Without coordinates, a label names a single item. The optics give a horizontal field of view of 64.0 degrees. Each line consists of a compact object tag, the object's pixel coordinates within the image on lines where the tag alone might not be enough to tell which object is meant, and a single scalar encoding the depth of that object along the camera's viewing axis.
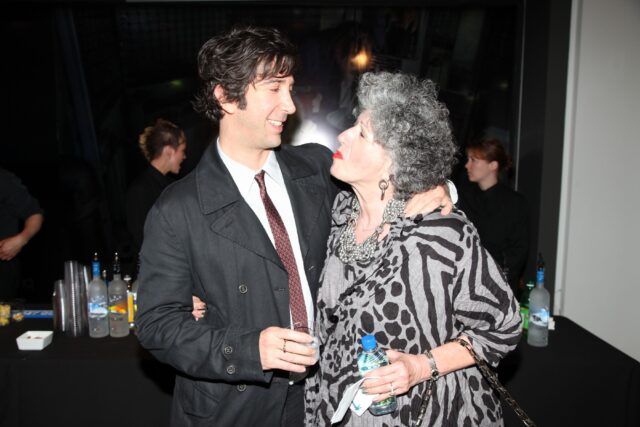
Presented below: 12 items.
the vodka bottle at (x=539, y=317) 2.61
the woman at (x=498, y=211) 3.70
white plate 2.56
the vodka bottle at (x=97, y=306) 2.62
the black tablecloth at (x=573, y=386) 2.50
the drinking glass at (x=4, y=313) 2.92
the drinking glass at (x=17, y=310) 2.98
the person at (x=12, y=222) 3.49
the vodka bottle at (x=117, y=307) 2.67
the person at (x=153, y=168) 3.70
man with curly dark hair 1.48
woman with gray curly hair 1.47
